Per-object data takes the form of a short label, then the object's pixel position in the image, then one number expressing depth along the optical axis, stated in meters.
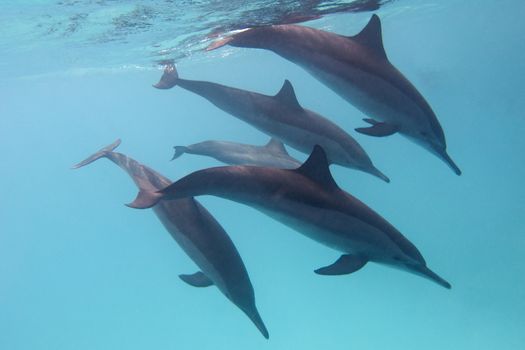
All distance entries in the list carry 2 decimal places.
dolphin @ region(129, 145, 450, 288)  4.38
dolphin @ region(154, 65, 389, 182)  5.73
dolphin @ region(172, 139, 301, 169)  6.85
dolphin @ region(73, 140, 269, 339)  4.84
